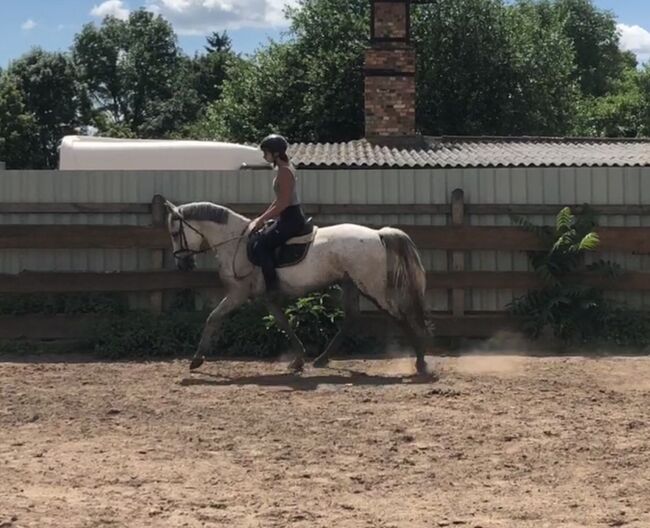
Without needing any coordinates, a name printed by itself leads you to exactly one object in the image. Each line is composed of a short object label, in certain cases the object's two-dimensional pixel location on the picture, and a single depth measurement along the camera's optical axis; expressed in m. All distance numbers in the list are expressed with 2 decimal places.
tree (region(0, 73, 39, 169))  40.34
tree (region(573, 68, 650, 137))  36.73
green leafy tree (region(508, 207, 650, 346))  10.71
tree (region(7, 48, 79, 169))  44.76
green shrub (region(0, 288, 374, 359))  10.41
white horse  9.22
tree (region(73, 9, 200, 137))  60.47
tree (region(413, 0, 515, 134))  26.86
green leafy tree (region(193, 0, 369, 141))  26.12
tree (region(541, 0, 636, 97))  50.84
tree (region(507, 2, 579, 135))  27.33
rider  8.99
